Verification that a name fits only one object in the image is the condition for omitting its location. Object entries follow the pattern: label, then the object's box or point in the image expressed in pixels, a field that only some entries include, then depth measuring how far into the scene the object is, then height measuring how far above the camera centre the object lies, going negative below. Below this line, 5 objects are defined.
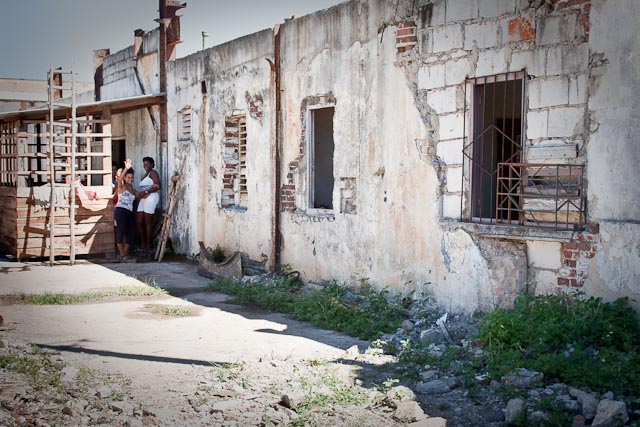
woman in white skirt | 15.08 -0.64
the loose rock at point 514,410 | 5.33 -1.68
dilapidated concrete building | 7.05 +0.33
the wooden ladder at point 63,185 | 13.66 -0.17
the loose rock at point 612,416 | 5.12 -1.64
